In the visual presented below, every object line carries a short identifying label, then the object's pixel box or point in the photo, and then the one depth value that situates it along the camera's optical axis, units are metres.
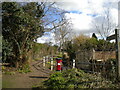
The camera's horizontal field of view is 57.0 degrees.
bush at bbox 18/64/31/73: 7.21
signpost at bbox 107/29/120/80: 4.37
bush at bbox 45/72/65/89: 4.14
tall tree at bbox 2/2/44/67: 7.41
